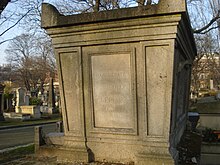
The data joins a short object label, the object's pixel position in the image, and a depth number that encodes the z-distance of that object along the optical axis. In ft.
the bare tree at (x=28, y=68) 176.20
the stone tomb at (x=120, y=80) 14.71
